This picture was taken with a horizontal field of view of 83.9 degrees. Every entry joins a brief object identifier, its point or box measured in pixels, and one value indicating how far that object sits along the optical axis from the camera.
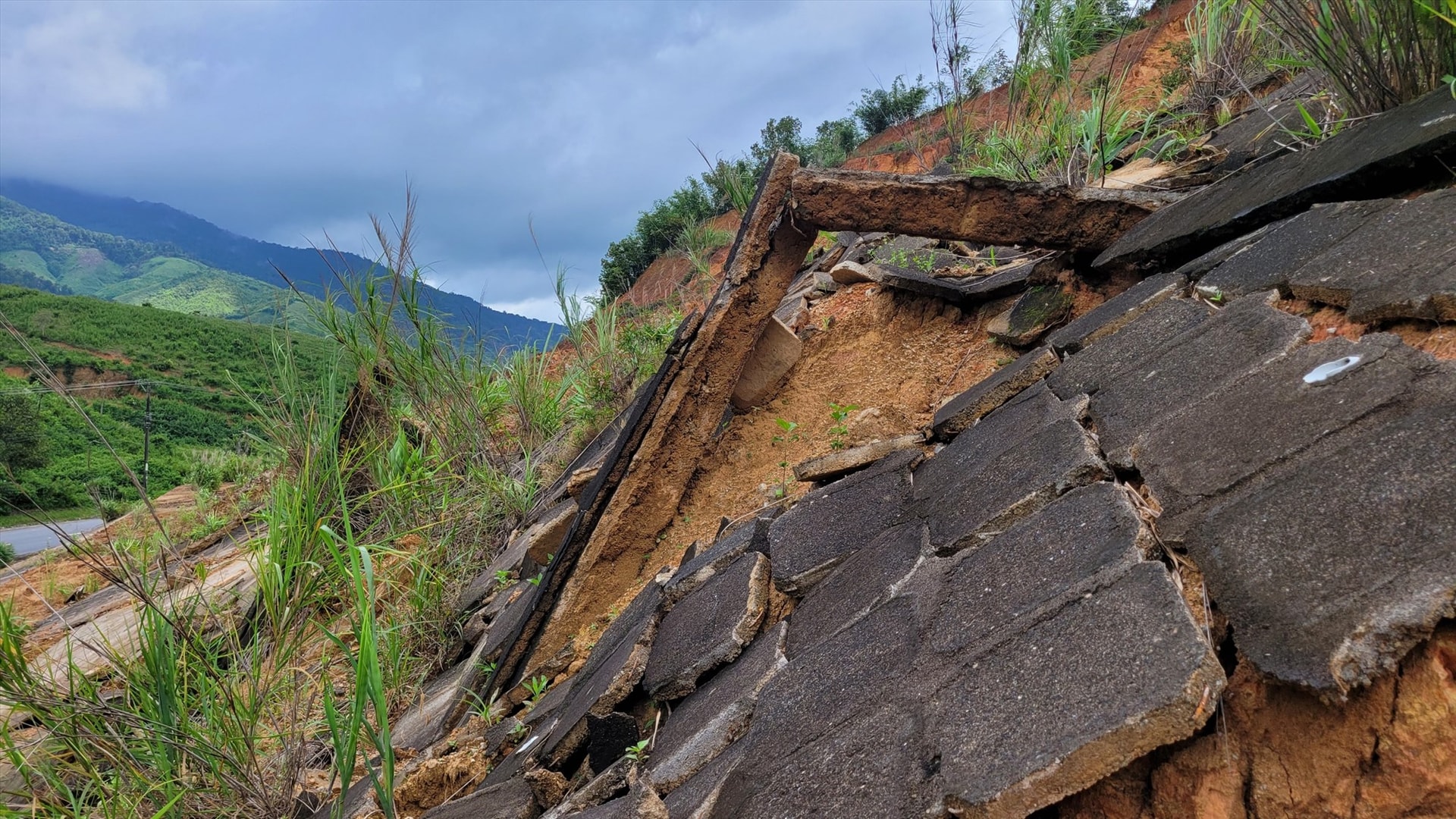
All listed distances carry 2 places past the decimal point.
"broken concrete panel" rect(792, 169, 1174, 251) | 3.04
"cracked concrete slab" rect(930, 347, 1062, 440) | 2.44
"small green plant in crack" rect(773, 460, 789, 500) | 3.06
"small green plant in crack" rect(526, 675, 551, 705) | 2.93
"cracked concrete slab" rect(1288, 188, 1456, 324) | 1.50
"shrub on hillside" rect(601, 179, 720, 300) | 21.34
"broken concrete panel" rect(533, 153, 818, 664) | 3.20
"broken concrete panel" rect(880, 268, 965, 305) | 3.92
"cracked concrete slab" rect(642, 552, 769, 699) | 2.08
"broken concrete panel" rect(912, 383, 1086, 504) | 1.99
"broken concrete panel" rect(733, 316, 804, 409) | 3.94
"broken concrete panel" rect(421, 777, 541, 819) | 2.08
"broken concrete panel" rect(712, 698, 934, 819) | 1.22
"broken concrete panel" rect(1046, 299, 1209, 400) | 2.02
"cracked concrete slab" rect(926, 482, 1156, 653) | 1.33
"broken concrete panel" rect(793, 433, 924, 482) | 2.61
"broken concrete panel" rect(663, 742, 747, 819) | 1.51
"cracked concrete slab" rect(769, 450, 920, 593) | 2.12
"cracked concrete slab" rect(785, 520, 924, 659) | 1.79
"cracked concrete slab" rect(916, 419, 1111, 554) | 1.64
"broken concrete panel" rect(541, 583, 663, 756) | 2.23
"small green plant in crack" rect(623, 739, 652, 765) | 2.00
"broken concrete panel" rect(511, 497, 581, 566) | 3.97
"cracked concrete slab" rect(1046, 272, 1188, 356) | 2.35
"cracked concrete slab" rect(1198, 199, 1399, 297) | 1.94
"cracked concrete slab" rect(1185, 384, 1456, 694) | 0.94
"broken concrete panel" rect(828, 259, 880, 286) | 5.11
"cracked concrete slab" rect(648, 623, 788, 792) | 1.73
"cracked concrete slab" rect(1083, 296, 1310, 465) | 1.66
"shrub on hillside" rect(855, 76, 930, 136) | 20.52
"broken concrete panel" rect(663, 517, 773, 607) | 2.48
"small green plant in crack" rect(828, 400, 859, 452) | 3.31
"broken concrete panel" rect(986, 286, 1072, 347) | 3.14
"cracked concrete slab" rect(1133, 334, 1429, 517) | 1.32
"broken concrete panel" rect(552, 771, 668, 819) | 1.61
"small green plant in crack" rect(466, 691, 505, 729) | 3.02
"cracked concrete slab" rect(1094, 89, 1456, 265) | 2.02
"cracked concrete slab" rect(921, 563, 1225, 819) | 1.01
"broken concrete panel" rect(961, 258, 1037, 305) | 3.60
